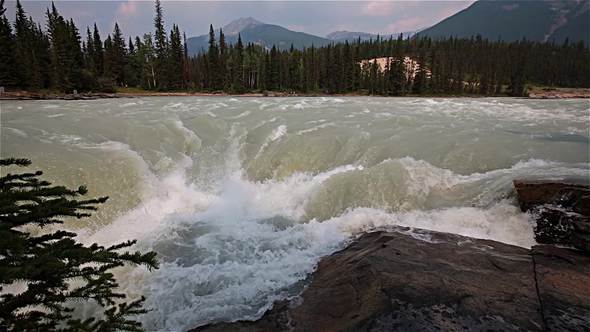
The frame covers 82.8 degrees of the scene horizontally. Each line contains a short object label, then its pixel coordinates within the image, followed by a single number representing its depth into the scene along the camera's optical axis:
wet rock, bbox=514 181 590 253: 7.90
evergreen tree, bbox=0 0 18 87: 54.56
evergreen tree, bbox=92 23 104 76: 77.94
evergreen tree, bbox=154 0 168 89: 79.00
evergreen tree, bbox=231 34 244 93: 87.69
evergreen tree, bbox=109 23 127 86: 76.75
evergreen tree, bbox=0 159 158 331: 2.82
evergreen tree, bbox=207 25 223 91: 86.62
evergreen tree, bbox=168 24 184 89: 79.41
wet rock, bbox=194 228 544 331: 5.35
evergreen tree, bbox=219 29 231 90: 87.12
